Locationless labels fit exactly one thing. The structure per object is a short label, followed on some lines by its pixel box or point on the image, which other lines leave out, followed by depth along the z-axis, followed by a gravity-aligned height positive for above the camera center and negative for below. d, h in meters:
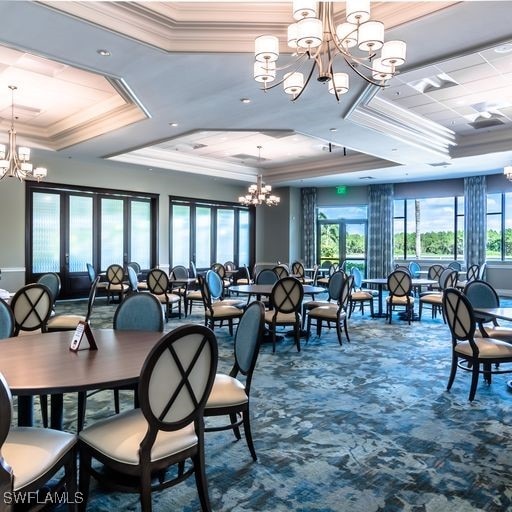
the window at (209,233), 11.90 +0.57
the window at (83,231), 9.34 +0.51
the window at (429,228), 12.24 +0.70
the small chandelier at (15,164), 6.73 +1.44
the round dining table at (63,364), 1.87 -0.57
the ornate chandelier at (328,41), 2.68 +1.42
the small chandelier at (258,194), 10.32 +1.43
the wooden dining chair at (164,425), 1.79 -0.81
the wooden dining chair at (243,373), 2.45 -0.81
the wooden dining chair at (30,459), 1.51 -0.84
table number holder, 2.46 -0.50
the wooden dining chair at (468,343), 3.68 -0.82
